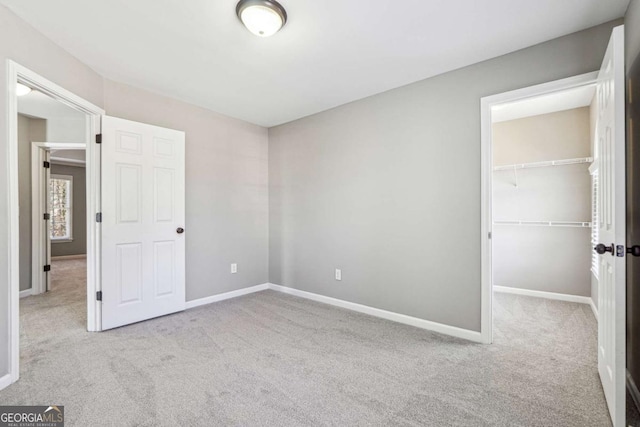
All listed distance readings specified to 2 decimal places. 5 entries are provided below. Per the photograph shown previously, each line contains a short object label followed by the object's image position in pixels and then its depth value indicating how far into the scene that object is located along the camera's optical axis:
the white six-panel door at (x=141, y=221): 2.91
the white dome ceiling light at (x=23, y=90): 3.18
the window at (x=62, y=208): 7.44
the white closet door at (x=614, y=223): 1.47
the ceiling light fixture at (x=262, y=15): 1.87
